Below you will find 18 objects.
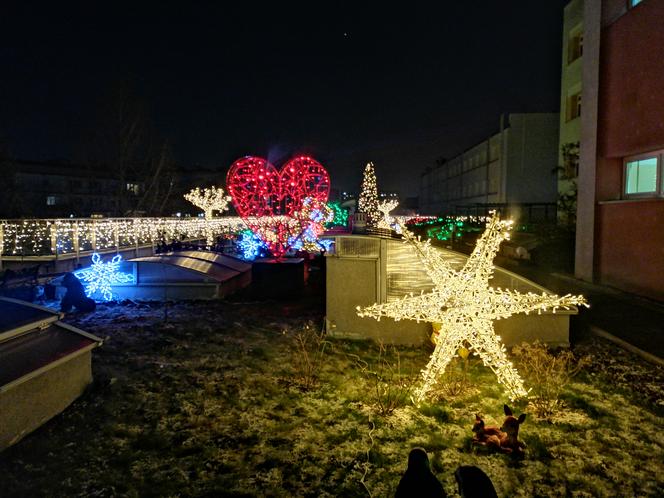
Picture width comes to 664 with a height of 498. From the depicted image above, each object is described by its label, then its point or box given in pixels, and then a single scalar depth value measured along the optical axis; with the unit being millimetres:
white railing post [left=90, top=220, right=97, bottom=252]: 17281
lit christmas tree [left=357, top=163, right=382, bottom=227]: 50406
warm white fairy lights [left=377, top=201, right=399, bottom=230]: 51659
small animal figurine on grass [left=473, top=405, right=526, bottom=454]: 4188
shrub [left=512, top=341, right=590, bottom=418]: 5074
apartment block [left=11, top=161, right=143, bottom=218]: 55562
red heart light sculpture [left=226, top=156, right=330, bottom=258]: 13906
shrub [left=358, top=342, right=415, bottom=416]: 5160
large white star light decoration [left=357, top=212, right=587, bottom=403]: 5219
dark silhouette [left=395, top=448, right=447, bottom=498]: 2241
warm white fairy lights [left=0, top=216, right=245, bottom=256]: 15711
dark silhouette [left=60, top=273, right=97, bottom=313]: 9984
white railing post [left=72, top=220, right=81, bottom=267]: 16438
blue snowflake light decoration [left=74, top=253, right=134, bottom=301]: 11562
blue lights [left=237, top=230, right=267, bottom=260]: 20097
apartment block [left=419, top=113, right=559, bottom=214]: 34656
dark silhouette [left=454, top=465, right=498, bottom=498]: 2162
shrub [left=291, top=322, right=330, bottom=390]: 5883
